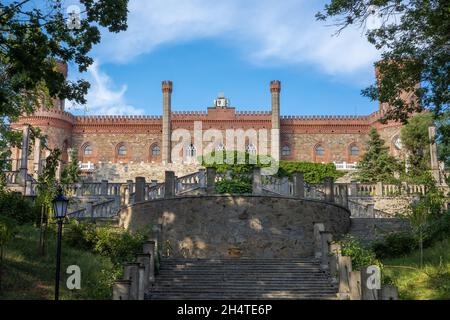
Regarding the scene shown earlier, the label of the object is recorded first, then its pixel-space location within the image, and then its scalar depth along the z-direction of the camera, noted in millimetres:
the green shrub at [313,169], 43031
